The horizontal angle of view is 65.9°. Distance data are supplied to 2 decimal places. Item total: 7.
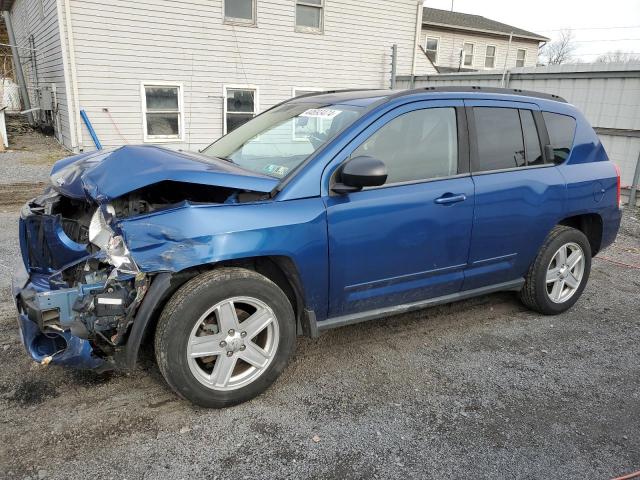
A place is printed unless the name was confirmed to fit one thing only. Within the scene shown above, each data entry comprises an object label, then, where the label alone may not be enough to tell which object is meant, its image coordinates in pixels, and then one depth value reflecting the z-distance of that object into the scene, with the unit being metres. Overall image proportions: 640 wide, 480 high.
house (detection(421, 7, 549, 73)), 25.08
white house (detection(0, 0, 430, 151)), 10.63
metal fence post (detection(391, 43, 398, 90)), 14.04
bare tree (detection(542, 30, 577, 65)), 55.81
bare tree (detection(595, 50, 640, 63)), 39.86
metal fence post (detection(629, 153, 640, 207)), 8.34
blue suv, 2.55
